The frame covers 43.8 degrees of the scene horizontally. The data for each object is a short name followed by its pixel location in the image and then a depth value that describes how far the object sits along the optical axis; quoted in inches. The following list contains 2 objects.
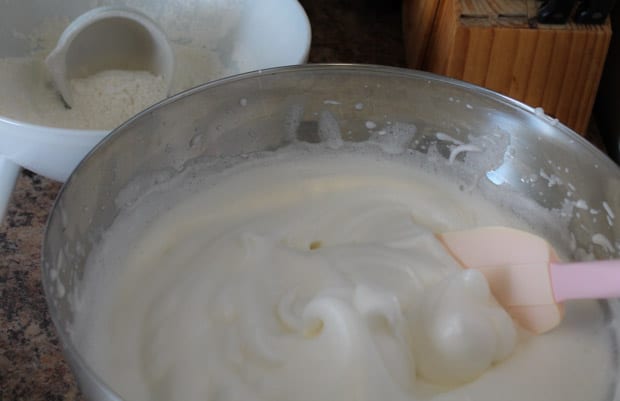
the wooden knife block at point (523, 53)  43.5
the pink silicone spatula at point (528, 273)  34.7
